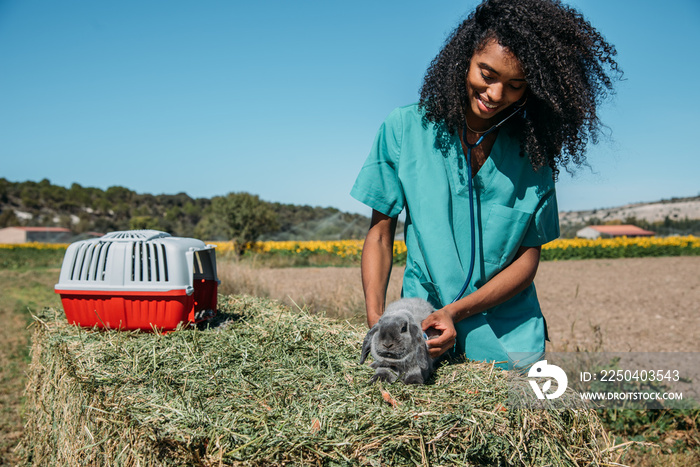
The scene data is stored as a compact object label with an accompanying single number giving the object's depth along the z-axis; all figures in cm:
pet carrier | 242
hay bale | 124
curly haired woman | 171
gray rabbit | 151
